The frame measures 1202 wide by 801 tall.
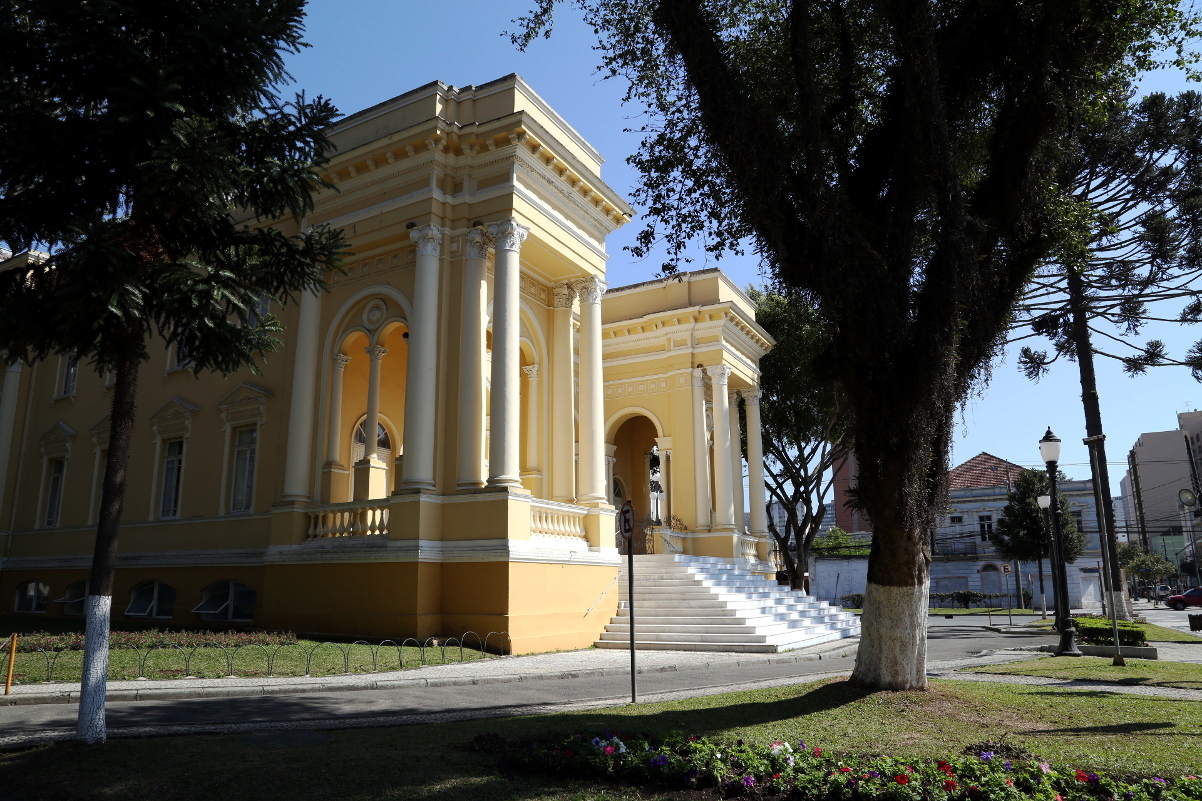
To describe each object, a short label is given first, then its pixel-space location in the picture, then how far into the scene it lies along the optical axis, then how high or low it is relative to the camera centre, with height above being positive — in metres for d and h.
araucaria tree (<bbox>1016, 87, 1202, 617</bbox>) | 20.06 +8.94
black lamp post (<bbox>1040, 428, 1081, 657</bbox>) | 15.34 -0.14
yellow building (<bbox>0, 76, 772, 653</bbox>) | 15.60 +2.90
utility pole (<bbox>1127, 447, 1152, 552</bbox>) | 55.91 +5.88
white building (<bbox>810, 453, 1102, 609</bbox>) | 54.62 +0.56
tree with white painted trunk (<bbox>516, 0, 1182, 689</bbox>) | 8.52 +4.06
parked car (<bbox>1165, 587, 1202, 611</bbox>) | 45.83 -2.46
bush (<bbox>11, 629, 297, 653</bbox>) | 12.76 -1.24
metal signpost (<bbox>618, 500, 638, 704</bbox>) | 8.77 +0.26
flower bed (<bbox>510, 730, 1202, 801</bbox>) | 4.73 -1.32
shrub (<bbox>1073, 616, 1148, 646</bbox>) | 15.36 -1.46
